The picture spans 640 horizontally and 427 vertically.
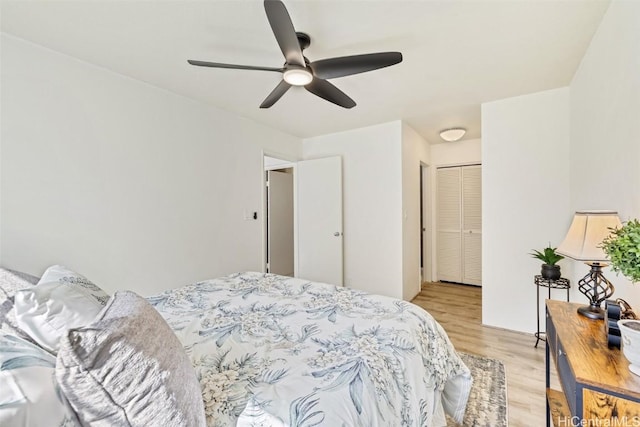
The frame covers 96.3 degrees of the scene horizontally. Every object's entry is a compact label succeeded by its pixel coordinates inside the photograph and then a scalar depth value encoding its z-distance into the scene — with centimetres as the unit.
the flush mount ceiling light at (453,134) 376
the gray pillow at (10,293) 91
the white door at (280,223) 475
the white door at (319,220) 390
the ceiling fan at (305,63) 143
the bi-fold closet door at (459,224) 448
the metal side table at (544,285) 247
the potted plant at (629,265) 89
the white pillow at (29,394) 57
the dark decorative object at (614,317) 106
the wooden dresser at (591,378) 85
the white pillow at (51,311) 87
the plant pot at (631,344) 87
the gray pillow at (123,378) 64
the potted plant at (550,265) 245
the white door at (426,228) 484
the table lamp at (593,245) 132
